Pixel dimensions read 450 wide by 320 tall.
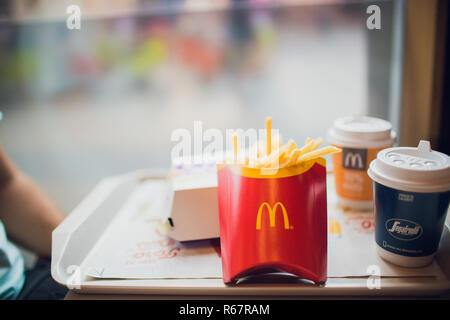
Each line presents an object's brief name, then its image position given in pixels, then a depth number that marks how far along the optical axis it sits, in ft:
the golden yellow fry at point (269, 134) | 2.18
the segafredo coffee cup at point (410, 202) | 1.99
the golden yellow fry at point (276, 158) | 2.09
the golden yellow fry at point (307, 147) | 2.21
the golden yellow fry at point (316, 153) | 2.09
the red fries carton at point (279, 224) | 2.03
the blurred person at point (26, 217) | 3.20
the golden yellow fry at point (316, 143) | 2.26
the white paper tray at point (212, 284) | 2.01
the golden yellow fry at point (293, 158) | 2.08
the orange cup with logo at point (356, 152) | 2.72
